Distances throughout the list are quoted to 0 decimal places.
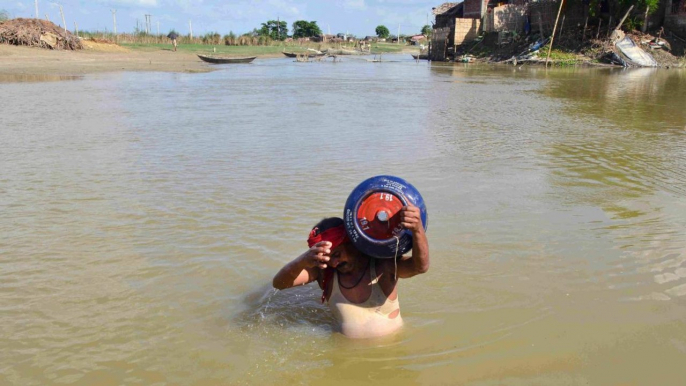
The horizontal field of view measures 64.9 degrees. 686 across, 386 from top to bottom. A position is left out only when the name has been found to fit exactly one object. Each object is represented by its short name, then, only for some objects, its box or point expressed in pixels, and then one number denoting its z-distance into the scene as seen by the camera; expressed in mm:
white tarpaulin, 30453
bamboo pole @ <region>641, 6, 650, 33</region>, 32875
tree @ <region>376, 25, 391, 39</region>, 123125
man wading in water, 2783
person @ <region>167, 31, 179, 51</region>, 45516
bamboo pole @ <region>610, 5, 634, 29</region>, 31031
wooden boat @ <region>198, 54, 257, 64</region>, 37188
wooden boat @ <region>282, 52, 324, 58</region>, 53625
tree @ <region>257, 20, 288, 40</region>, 88375
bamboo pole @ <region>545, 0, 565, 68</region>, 31856
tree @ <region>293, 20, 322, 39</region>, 98188
